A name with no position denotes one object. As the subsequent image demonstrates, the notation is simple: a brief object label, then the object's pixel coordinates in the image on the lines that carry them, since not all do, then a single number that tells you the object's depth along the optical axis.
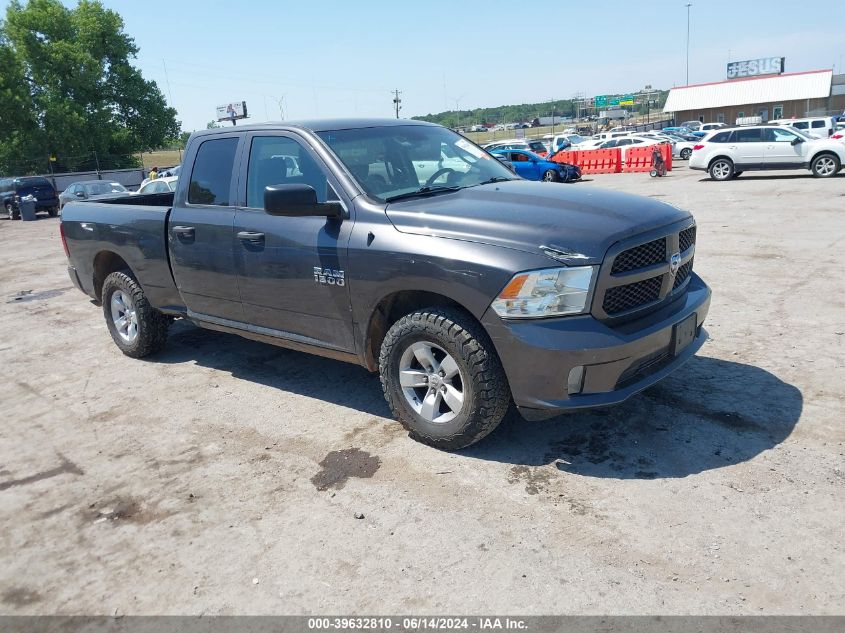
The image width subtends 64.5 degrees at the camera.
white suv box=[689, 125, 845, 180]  19.80
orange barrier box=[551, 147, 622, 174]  29.23
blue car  24.45
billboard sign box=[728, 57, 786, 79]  86.50
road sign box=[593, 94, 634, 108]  99.57
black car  29.02
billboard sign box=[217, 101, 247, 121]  71.55
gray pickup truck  3.49
